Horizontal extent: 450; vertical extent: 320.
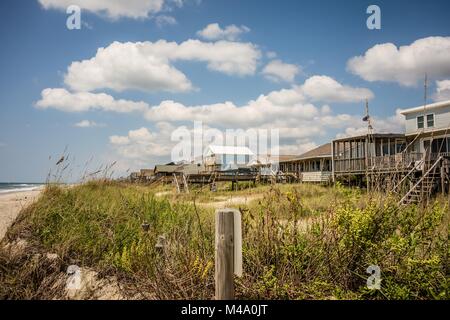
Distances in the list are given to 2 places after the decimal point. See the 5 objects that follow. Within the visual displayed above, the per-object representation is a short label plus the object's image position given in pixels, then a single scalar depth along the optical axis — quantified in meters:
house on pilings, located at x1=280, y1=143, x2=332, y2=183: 32.33
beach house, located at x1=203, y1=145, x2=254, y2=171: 43.44
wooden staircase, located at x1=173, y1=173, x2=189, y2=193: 22.24
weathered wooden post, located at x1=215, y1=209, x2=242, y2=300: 2.64
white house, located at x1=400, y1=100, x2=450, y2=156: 24.03
